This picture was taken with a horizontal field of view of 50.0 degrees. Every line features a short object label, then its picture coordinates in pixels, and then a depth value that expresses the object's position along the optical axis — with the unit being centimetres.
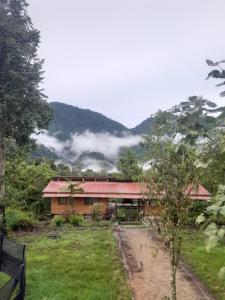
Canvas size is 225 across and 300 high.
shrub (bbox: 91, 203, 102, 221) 2123
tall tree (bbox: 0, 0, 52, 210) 1668
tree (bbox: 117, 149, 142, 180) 3724
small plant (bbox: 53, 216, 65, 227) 1858
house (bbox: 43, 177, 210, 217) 2304
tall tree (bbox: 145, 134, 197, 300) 639
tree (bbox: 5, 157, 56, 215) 2103
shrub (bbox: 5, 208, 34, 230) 1726
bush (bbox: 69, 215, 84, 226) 1905
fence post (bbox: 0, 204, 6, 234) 1600
